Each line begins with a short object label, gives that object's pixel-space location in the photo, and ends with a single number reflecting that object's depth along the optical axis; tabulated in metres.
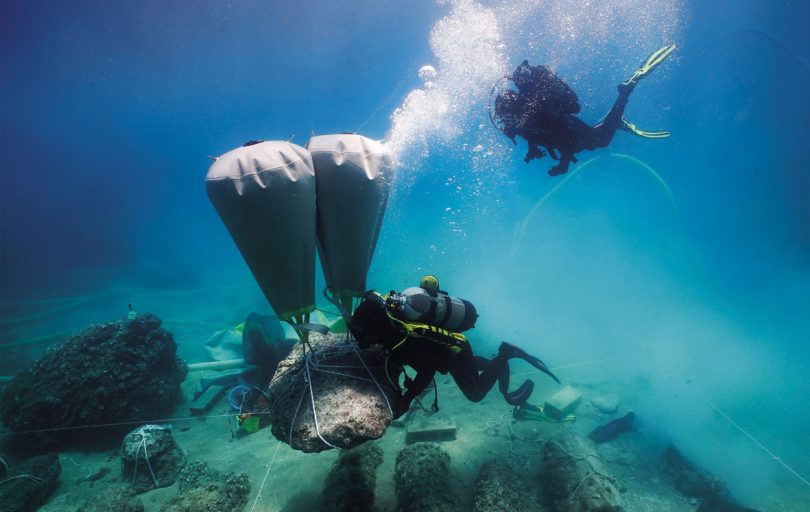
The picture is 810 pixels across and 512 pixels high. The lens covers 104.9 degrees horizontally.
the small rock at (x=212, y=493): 4.12
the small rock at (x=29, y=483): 4.68
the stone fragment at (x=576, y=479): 3.72
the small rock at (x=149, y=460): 5.08
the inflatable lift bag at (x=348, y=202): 2.79
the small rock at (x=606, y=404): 7.12
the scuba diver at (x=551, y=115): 7.80
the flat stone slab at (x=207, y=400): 7.34
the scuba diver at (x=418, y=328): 3.03
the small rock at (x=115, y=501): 4.29
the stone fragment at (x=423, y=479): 3.54
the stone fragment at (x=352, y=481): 3.57
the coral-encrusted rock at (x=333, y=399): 2.51
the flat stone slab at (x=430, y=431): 5.38
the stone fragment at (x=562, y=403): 6.22
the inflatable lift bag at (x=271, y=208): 2.36
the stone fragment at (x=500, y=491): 3.77
